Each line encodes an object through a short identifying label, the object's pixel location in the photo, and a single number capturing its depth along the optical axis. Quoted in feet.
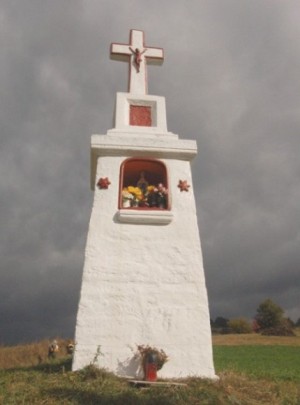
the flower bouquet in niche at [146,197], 33.27
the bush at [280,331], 126.64
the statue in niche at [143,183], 36.06
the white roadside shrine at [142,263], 27.71
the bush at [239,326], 160.80
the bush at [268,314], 176.55
